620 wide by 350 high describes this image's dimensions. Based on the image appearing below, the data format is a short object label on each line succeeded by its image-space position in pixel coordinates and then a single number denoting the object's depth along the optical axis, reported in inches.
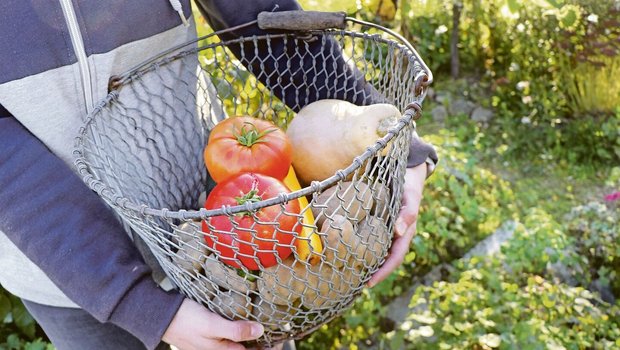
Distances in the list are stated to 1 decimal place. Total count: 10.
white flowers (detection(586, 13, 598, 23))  120.5
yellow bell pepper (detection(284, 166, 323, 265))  29.6
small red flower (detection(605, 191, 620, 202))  89.7
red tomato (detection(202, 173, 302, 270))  28.1
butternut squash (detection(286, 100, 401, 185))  35.5
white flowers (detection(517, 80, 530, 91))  128.5
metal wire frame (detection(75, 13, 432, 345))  29.6
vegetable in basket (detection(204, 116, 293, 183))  34.5
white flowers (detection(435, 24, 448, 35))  148.6
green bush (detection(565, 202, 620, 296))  80.9
